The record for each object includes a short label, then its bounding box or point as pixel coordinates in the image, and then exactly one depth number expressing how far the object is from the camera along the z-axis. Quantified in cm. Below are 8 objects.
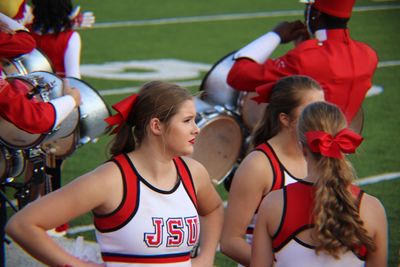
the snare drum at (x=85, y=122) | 1037
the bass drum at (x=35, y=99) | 871
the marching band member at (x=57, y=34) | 1149
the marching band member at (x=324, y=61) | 888
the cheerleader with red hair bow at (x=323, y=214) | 575
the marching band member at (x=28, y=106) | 806
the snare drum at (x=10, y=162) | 893
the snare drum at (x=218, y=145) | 1036
